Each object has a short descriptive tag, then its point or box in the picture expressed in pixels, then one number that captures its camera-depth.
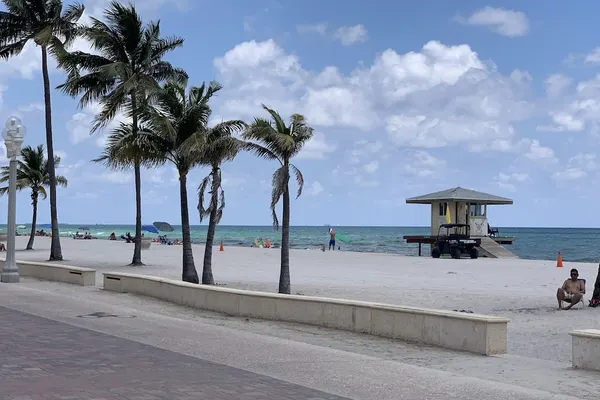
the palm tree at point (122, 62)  28.75
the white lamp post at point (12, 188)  18.83
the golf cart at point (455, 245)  41.81
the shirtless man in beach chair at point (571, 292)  16.03
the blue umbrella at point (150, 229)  105.93
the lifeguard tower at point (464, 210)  46.24
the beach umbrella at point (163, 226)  109.26
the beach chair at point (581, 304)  16.53
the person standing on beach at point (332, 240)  58.23
